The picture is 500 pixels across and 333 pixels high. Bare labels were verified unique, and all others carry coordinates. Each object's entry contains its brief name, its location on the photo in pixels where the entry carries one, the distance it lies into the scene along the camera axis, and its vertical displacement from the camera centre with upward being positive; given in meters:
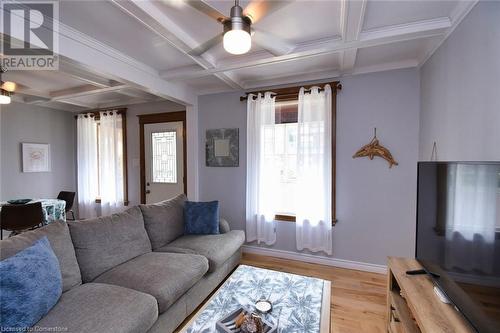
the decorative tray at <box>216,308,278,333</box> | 1.19 -0.91
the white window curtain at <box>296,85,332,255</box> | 2.82 -0.12
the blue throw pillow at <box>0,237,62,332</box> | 1.11 -0.69
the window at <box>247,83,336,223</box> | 3.06 +0.19
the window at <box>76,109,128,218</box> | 4.20 +0.04
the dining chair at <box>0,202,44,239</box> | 2.65 -0.69
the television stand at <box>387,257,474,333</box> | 1.11 -0.81
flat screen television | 0.98 -0.39
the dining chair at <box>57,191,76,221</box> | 3.85 -0.66
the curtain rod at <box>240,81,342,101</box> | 2.79 +0.96
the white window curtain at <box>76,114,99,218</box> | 4.40 +0.00
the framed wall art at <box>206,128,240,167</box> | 3.38 +0.22
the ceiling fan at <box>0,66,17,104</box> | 2.95 +1.00
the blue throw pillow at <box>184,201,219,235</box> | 2.69 -0.71
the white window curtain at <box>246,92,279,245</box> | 3.11 -0.05
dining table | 3.07 -0.71
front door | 3.89 +0.02
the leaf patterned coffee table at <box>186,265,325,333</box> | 1.29 -0.95
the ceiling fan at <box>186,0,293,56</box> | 1.27 +0.87
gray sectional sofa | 1.31 -0.88
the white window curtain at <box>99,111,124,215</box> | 4.19 +0.00
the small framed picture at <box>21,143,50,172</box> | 3.94 +0.07
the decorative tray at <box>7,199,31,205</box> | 3.04 -0.58
